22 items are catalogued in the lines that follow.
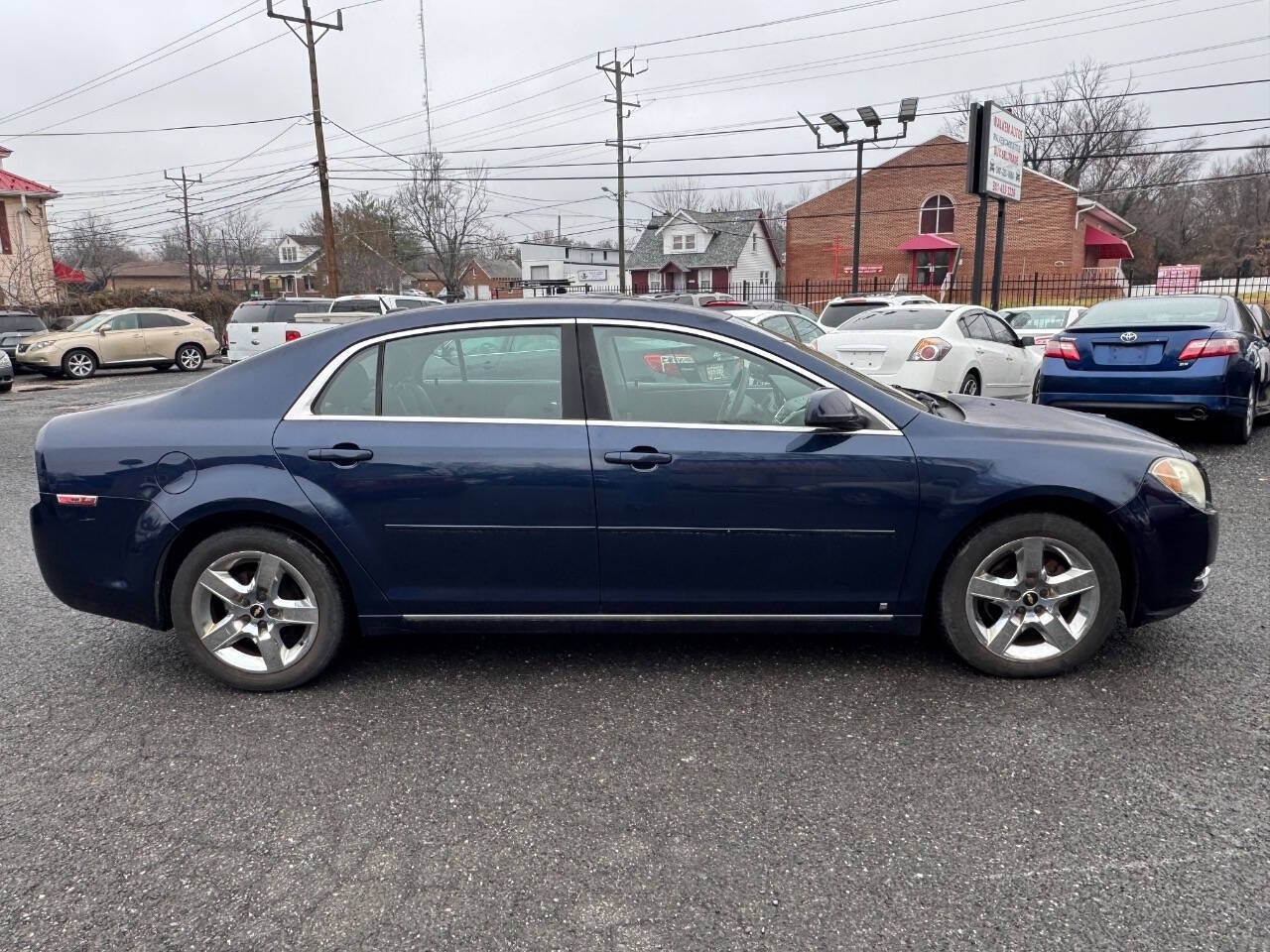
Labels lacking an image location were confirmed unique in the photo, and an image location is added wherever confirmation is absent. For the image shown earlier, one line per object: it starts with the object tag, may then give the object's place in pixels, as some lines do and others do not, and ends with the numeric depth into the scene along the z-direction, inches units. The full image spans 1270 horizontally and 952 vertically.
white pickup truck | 730.2
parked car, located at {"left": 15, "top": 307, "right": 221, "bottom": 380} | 810.2
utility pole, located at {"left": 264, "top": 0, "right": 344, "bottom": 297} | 1022.4
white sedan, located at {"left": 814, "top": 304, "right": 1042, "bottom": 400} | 362.6
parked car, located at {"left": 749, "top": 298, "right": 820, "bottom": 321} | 769.6
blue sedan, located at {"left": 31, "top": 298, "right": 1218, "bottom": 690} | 137.3
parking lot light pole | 949.2
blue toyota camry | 306.7
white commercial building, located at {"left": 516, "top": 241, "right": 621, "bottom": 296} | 3189.0
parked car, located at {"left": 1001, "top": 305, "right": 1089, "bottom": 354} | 645.3
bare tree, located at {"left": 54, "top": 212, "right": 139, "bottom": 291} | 2304.4
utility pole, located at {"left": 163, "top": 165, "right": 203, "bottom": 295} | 2168.7
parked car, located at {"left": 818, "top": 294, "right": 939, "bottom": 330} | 623.5
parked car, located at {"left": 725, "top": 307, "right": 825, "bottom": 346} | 475.5
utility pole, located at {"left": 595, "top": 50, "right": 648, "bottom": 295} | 1398.9
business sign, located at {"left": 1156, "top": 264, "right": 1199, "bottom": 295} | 1314.8
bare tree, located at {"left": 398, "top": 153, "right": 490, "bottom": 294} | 1729.8
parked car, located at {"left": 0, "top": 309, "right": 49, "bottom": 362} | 847.7
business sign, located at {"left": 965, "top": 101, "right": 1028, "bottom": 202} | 544.4
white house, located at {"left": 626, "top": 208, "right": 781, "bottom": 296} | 2230.6
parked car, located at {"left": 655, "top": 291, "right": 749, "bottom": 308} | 763.4
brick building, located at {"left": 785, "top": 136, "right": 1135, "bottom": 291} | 1582.2
